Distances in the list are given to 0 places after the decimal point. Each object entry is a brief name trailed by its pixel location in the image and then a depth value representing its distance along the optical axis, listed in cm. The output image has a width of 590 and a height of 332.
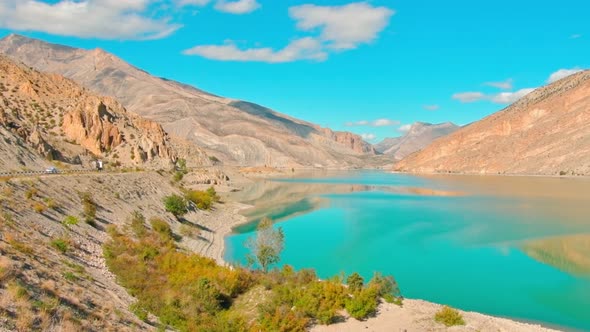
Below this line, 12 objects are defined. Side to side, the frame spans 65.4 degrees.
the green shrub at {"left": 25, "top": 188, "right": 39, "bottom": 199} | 2385
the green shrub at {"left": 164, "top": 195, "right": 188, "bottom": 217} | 4081
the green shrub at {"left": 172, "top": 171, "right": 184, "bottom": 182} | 5950
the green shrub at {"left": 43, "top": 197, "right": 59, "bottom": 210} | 2475
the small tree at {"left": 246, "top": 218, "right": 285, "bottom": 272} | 2809
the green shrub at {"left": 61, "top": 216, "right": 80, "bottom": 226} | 2346
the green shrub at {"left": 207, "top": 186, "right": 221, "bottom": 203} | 5842
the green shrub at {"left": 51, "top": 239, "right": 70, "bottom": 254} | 1872
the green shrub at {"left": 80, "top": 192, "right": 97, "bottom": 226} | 2644
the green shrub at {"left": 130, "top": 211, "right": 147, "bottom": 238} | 2900
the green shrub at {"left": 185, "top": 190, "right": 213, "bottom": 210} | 5006
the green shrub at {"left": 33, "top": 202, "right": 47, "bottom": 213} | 2270
